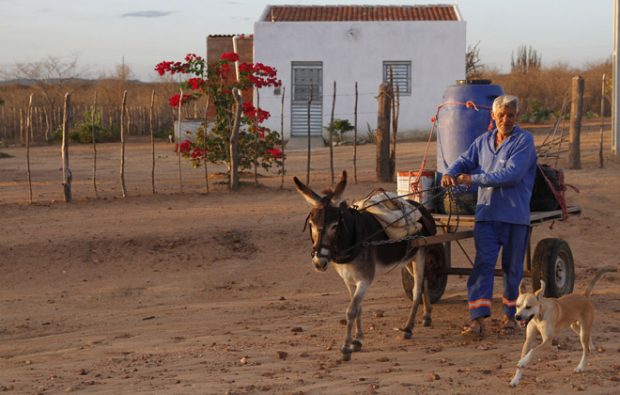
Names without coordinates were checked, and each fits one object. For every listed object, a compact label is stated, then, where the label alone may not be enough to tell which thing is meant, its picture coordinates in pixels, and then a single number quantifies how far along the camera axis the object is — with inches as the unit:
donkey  278.0
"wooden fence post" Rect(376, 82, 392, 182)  708.7
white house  1215.6
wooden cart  344.0
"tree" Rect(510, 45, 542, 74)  2075.5
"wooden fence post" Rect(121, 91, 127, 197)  643.5
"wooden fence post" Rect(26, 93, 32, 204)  634.4
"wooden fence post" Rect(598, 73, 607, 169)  763.4
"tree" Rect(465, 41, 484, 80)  1492.4
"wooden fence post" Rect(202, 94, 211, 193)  705.7
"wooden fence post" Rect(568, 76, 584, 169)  746.2
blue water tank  363.3
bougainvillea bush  709.3
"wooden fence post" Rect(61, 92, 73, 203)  621.0
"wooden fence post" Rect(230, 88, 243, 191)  670.5
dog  263.7
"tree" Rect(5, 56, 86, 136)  1857.8
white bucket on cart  359.8
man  302.0
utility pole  862.7
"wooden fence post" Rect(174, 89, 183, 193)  698.3
